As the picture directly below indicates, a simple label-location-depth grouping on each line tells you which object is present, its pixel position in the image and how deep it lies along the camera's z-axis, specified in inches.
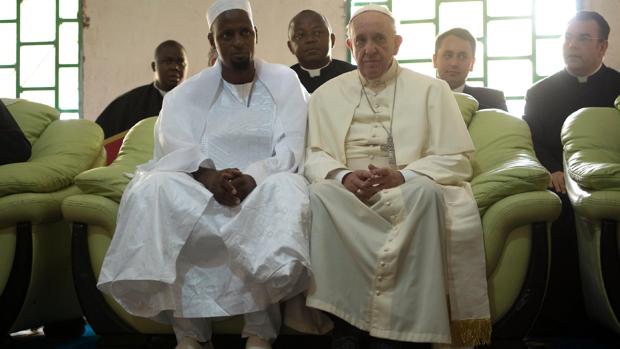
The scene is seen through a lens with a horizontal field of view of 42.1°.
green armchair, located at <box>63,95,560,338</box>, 137.9
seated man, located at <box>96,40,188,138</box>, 266.7
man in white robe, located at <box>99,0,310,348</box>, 132.4
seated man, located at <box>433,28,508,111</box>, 222.1
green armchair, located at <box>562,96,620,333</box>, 142.3
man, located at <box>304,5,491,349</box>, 128.6
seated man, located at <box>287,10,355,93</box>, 226.5
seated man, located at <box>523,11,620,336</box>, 177.3
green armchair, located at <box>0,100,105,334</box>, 156.6
